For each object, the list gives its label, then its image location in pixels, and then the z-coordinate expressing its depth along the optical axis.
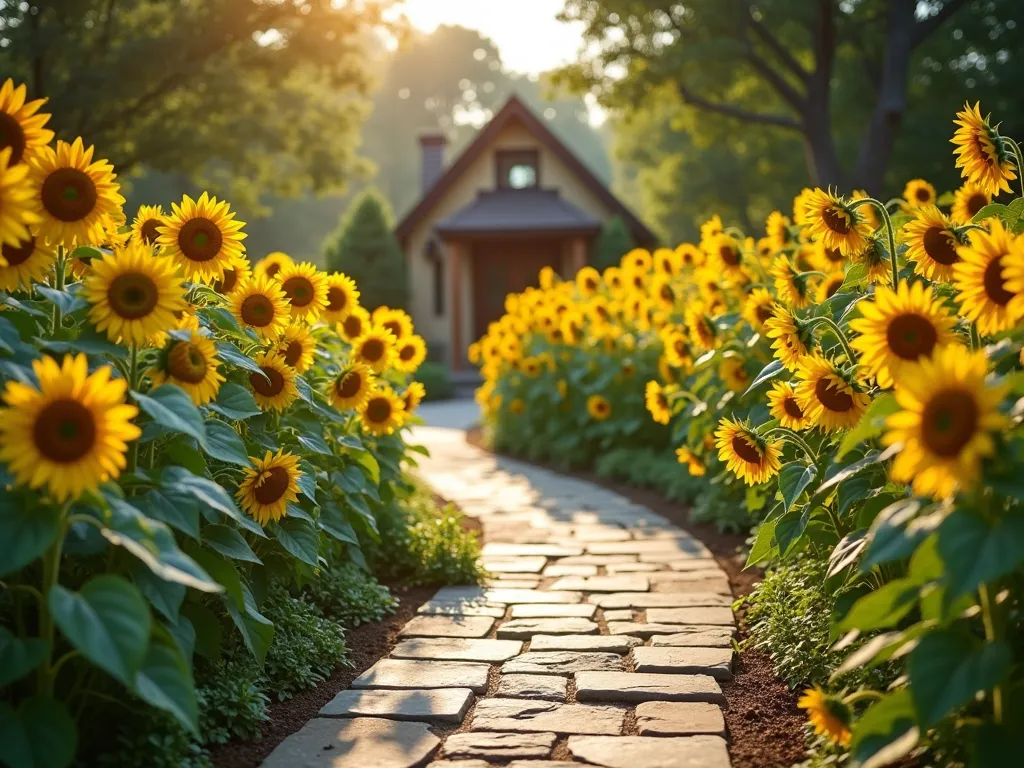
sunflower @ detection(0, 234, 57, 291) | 2.65
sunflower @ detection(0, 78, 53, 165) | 2.54
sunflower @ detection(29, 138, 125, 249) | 2.71
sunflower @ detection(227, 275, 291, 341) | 3.61
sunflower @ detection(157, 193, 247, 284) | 3.35
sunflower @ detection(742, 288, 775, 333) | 4.82
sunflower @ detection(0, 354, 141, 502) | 2.09
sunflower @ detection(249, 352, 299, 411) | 3.52
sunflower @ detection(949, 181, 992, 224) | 3.76
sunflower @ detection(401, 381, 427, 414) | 5.15
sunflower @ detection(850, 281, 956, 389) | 2.45
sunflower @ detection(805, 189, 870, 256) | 3.47
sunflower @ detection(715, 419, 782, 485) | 3.60
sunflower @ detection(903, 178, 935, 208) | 5.24
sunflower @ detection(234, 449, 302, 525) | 3.27
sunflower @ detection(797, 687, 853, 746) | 2.36
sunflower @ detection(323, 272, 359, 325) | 4.54
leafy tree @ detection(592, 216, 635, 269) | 20.38
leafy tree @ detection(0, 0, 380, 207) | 14.75
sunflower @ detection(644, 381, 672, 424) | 5.96
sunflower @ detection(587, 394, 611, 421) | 8.27
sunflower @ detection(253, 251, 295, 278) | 4.47
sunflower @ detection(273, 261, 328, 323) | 4.04
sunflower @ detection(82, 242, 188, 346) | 2.55
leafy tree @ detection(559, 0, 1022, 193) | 16.09
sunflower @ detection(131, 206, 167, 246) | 3.56
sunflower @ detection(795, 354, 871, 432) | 3.10
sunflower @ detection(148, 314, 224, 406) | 2.73
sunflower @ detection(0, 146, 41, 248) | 2.25
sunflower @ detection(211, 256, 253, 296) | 3.70
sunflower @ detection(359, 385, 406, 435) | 4.57
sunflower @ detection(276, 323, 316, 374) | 3.72
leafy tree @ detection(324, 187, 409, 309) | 20.66
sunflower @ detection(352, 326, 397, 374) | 4.65
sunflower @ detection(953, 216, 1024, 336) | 2.33
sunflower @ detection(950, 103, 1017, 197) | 3.22
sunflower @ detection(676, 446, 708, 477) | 5.37
